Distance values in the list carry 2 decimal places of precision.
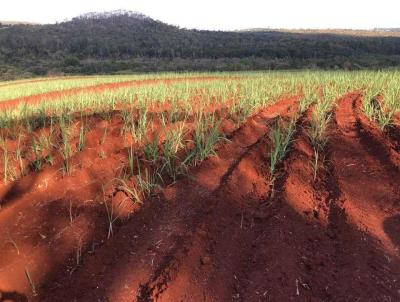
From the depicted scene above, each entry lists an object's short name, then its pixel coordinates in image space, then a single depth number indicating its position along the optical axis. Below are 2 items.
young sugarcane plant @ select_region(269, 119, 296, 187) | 4.14
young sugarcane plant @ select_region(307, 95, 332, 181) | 4.53
